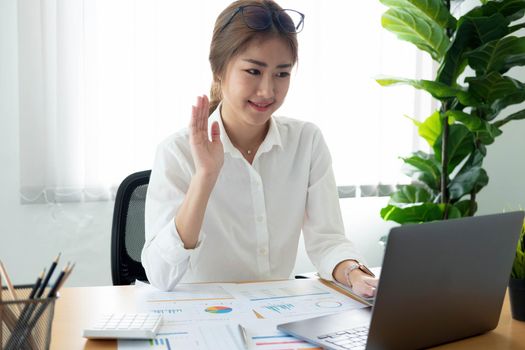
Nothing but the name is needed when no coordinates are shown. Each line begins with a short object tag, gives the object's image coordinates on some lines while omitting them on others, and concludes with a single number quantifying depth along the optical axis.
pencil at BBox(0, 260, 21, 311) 0.85
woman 1.44
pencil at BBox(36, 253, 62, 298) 0.83
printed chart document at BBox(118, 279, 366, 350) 1.04
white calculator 1.05
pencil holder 0.80
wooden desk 1.06
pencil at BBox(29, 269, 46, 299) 0.83
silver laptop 0.92
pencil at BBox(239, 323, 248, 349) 1.02
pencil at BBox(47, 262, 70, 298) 0.80
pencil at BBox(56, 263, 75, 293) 0.80
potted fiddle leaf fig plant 2.57
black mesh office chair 1.74
